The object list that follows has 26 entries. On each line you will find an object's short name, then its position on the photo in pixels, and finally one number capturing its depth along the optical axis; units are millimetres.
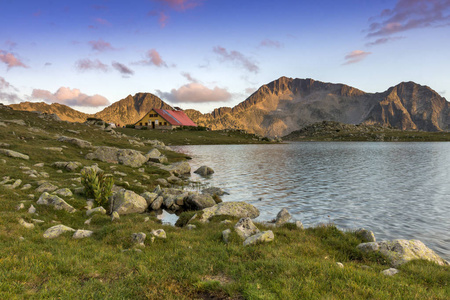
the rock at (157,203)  20344
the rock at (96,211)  15887
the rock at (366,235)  12539
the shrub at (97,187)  18375
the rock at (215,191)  25797
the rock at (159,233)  11733
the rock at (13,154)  25956
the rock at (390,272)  8722
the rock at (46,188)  18075
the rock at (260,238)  11031
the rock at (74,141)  39481
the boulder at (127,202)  18031
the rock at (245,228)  12016
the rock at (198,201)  20545
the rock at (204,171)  38612
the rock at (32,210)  14149
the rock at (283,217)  16781
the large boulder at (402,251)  10203
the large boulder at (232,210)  17291
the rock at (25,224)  12019
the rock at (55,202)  15516
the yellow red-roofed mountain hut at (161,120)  144875
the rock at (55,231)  11435
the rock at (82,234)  11663
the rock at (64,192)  17703
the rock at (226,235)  11462
